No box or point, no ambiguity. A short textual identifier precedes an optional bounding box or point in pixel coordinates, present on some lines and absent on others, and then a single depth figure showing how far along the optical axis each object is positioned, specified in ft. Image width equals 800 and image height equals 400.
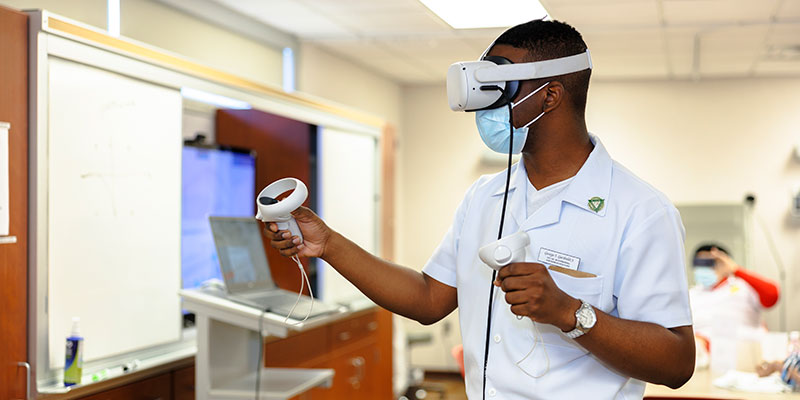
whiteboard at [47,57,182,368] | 8.52
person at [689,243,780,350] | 17.65
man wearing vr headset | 4.59
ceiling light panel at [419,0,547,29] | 13.12
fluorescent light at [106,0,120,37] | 11.26
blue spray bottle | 8.45
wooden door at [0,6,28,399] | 7.83
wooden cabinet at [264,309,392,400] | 13.05
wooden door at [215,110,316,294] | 14.47
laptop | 10.49
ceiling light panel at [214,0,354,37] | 14.15
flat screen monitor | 12.07
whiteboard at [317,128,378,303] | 15.35
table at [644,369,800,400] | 9.72
